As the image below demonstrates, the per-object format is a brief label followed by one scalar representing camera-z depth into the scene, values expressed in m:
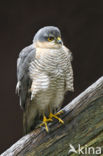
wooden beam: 5.25
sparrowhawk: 5.30
